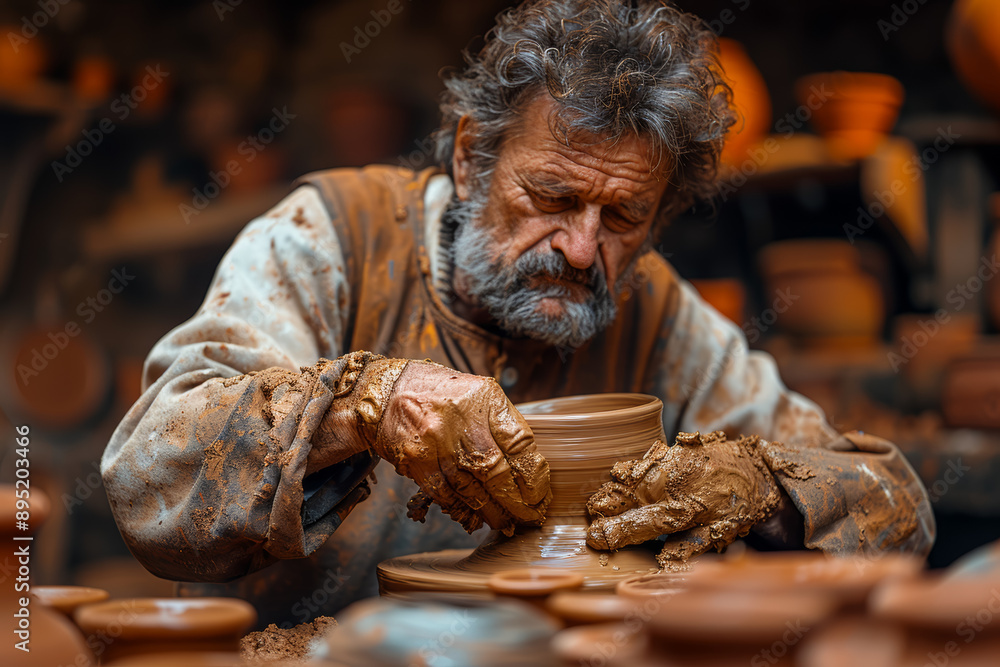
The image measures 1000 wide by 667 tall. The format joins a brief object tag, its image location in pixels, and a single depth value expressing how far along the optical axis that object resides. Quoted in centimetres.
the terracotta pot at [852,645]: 126
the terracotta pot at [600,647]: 133
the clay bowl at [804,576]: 127
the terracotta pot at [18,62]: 316
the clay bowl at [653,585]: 150
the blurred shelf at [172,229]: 344
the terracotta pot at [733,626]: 122
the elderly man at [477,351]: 167
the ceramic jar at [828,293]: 288
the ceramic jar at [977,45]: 250
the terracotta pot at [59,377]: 345
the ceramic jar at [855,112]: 278
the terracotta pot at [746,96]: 291
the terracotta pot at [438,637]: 139
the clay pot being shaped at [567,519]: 169
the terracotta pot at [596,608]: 146
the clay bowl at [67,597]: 151
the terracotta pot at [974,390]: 252
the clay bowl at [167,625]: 143
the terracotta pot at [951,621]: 120
